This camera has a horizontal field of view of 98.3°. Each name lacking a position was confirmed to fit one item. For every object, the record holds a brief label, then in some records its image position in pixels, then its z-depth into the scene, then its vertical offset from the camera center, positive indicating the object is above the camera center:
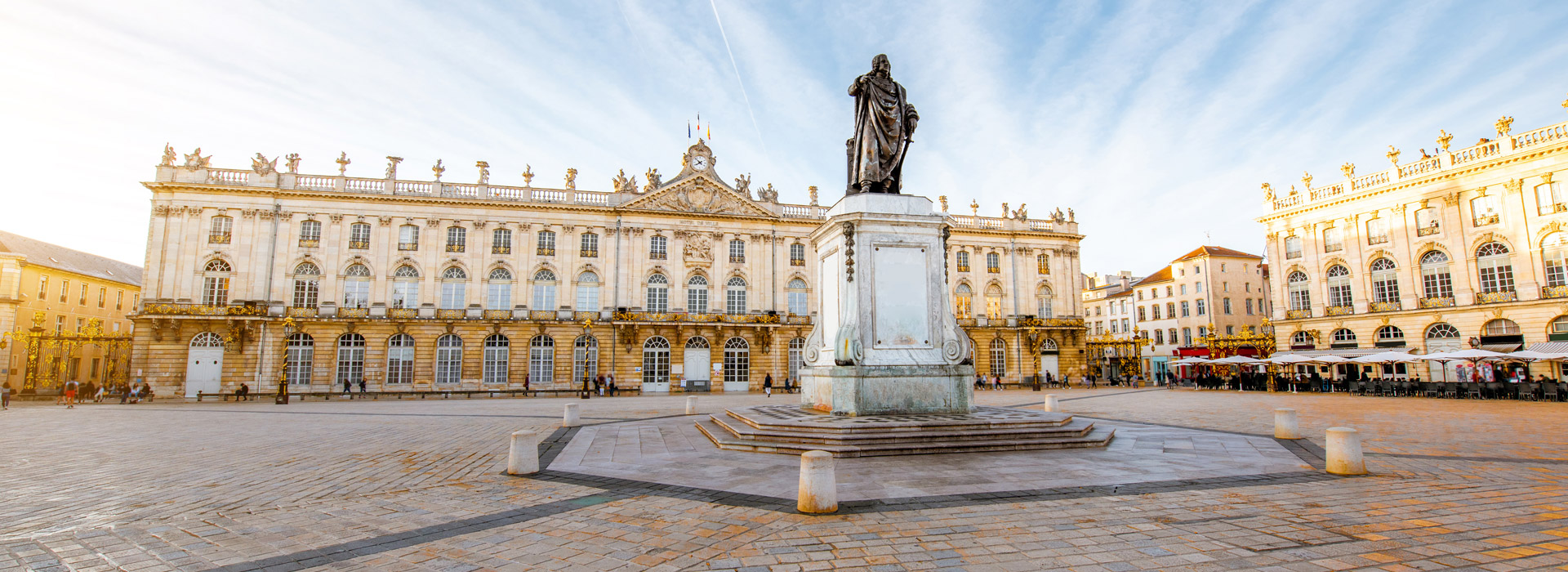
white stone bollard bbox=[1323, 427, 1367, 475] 7.30 -1.09
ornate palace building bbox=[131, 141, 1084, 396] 32.09 +3.96
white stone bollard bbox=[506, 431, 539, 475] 7.74 -1.10
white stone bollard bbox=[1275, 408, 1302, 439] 10.52 -1.12
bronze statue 11.75 +3.97
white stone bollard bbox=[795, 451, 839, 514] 5.53 -1.08
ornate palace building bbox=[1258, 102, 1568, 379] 28.31 +4.71
